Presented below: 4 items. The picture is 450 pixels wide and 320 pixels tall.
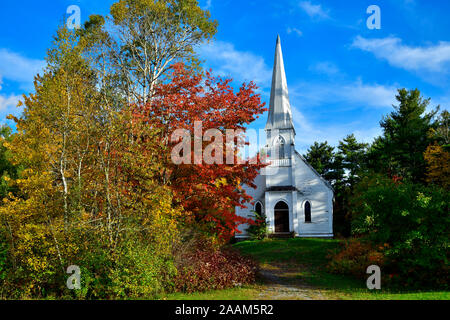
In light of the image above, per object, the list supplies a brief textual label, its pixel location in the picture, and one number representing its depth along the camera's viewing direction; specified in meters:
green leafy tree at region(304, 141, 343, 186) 39.78
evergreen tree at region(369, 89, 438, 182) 27.31
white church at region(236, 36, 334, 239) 26.91
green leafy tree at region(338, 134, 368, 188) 37.81
